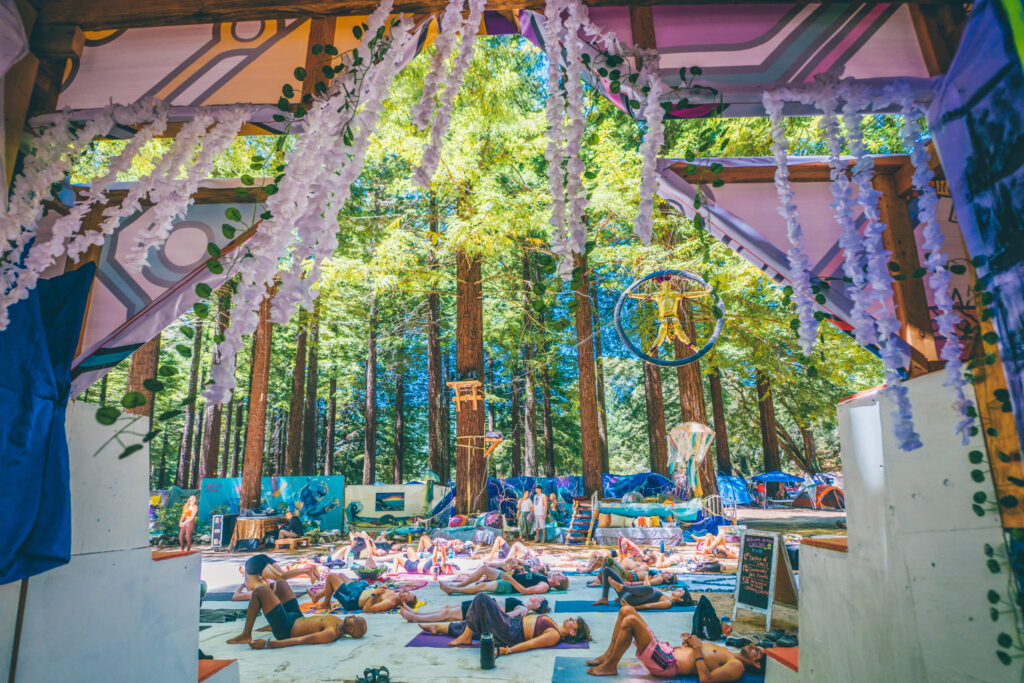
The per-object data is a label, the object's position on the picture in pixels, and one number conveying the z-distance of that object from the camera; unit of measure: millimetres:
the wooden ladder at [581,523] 12359
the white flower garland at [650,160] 2199
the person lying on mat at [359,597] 6512
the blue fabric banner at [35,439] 2307
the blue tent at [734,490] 20547
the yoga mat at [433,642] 5027
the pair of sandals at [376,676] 4086
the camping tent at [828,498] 19781
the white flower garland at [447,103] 2033
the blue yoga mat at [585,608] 6332
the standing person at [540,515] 12586
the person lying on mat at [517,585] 7082
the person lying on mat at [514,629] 5043
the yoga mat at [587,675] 4215
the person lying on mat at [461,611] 5605
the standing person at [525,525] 12781
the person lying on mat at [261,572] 5965
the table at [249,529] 12562
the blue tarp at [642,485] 16469
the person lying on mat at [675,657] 4051
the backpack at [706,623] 5070
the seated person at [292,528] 12766
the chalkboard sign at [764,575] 5578
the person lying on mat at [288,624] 5281
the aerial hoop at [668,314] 5332
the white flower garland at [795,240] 2281
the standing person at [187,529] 11558
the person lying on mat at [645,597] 6316
